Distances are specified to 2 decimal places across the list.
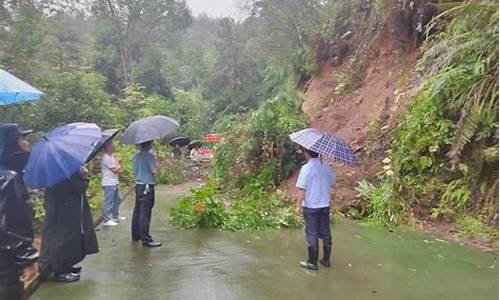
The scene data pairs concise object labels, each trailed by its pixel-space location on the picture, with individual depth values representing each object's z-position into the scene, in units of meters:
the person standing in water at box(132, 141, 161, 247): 7.40
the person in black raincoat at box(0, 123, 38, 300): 4.14
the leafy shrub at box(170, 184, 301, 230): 8.95
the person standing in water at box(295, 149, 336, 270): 6.43
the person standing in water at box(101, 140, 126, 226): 8.94
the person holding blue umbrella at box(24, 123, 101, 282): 5.45
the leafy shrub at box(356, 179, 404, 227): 9.15
